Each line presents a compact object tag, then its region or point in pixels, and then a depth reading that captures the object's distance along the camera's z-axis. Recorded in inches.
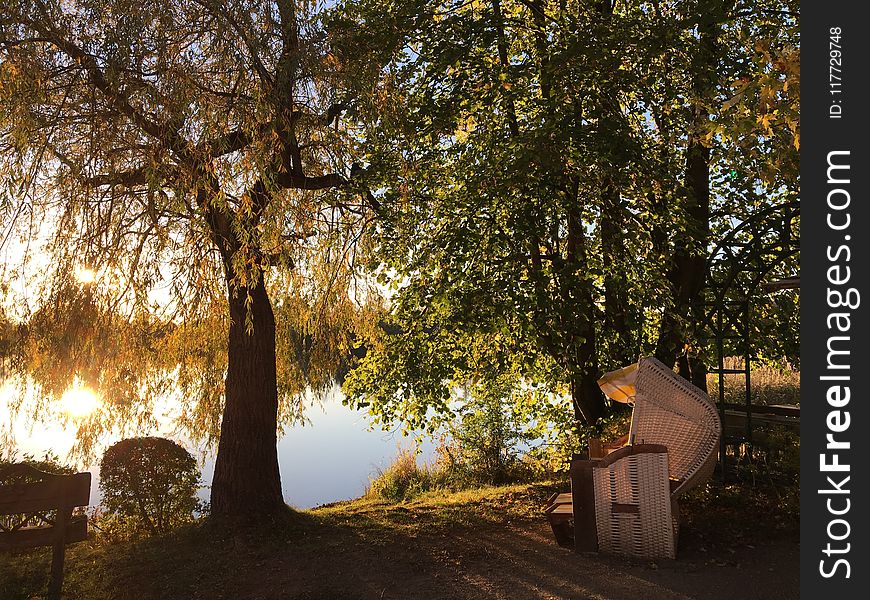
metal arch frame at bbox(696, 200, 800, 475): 336.8
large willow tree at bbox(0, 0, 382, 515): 255.6
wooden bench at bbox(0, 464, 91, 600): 229.5
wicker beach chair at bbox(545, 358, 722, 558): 247.3
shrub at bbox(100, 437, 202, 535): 312.0
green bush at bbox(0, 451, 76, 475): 297.6
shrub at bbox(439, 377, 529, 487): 507.5
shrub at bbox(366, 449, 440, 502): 503.2
